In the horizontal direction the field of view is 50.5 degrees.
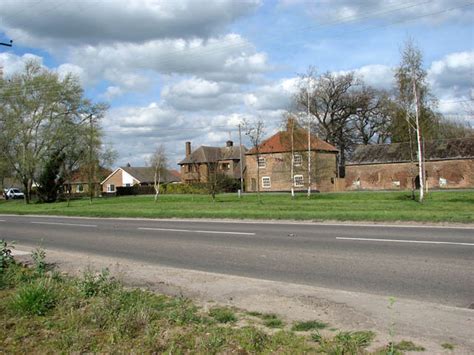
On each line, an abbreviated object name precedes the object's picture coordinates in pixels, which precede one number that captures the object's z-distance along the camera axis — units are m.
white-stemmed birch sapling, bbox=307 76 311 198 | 41.22
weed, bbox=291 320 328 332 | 5.47
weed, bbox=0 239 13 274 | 9.02
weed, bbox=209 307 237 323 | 5.86
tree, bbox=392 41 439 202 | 32.16
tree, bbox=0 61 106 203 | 55.16
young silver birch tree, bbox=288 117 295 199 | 42.28
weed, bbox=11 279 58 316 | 6.25
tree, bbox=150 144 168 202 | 62.64
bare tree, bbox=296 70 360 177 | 76.81
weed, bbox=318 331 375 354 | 4.68
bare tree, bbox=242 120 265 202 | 38.25
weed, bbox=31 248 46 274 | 8.90
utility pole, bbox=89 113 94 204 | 52.03
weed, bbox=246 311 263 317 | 6.12
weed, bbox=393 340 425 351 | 4.78
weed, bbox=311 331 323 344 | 5.03
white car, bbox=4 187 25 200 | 92.81
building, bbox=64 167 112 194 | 60.17
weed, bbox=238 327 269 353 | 4.85
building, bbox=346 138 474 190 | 54.81
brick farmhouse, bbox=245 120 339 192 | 58.59
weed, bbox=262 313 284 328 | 5.63
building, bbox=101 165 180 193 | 103.62
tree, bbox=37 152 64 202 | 56.69
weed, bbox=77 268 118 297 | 6.98
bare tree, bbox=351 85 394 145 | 76.19
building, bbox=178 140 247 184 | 80.78
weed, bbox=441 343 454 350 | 4.82
